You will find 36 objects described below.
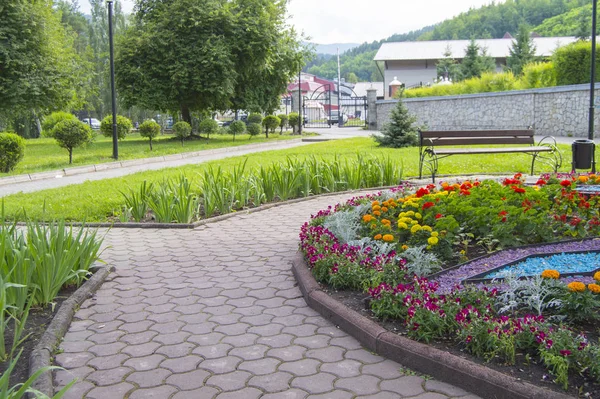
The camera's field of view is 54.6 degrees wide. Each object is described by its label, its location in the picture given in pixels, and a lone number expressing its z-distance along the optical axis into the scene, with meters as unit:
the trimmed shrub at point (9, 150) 14.12
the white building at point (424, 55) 55.33
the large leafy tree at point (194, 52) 24.61
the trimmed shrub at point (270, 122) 29.42
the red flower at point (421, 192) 5.87
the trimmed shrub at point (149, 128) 21.36
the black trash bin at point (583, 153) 9.02
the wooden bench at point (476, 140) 10.27
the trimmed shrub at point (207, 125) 25.83
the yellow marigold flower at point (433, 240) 4.35
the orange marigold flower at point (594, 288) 3.17
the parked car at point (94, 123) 53.25
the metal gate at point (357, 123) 37.55
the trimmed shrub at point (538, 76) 22.31
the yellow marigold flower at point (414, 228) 4.63
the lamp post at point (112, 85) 15.92
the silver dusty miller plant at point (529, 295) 3.35
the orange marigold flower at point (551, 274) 3.45
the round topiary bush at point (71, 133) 15.78
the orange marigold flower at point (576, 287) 3.24
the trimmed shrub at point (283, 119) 32.00
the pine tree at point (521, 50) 46.77
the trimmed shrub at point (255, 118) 31.50
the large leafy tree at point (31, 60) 23.88
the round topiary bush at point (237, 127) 27.59
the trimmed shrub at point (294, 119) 31.80
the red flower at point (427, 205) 5.21
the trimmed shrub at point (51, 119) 30.71
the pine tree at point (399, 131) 18.28
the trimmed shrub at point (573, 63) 20.23
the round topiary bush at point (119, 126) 21.09
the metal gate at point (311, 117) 48.09
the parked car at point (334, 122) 49.97
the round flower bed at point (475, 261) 2.98
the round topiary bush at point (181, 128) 23.44
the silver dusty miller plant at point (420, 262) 4.16
